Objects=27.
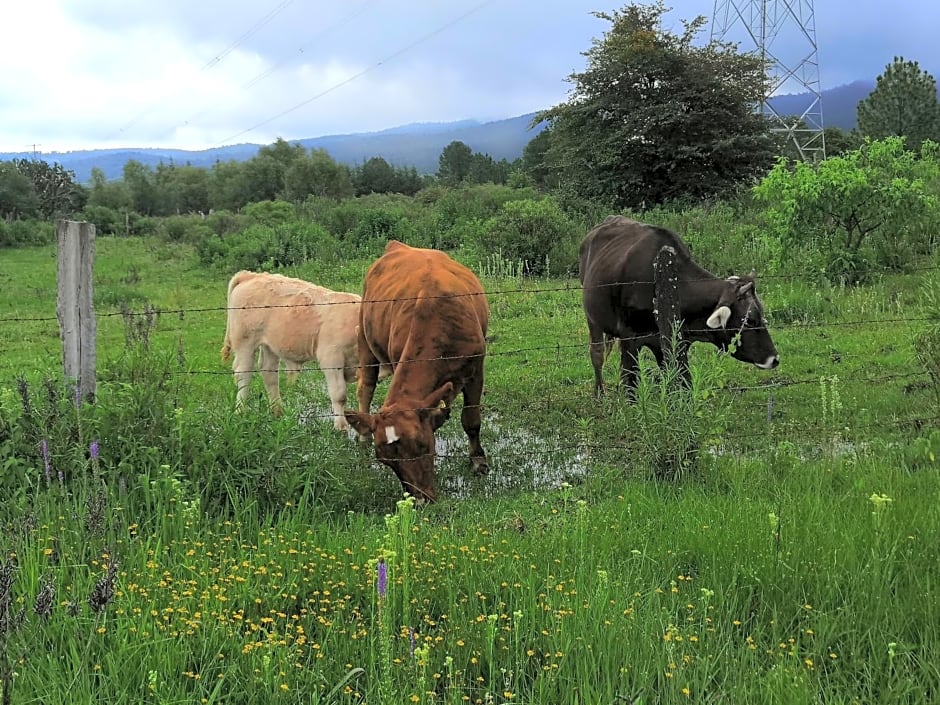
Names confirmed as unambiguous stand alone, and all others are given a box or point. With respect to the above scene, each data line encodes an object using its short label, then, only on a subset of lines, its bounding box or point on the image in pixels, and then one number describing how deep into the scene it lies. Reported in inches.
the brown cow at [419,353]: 207.0
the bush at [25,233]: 1275.8
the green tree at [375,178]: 2906.0
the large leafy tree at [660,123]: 981.2
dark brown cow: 267.3
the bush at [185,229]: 1196.0
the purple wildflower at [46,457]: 161.3
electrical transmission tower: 1173.4
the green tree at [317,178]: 2564.0
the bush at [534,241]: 688.4
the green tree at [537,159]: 1831.0
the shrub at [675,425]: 195.8
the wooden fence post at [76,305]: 193.0
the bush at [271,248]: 821.2
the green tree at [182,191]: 3097.9
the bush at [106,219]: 1717.5
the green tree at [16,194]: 2297.0
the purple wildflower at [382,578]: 83.7
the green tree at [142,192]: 3002.0
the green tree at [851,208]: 479.2
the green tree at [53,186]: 2620.6
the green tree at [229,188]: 2854.3
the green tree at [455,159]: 3363.7
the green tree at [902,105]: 1742.1
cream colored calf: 296.5
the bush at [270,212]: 1187.1
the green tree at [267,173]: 2854.3
